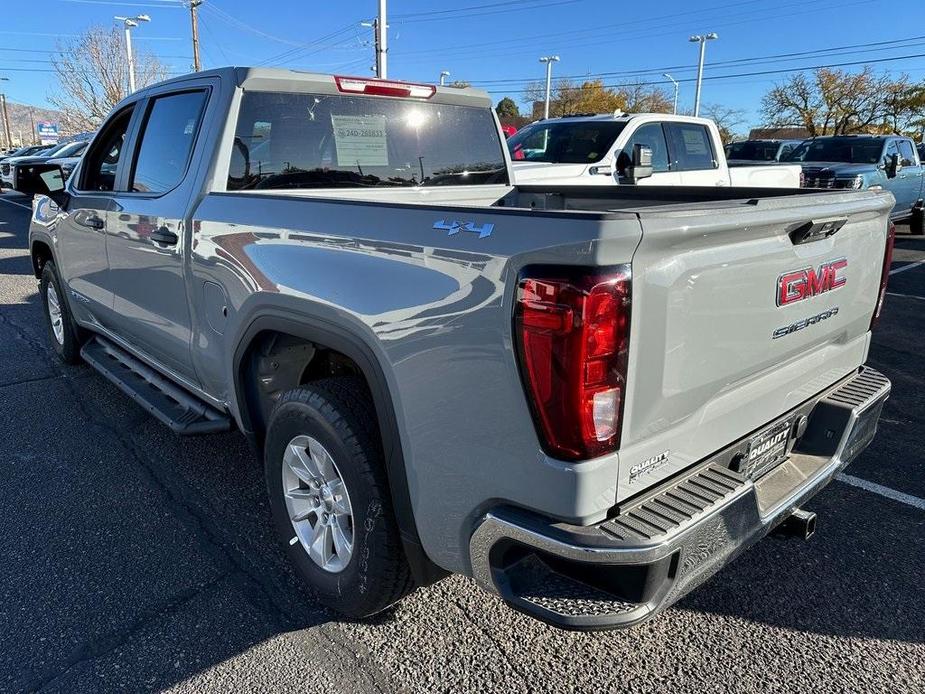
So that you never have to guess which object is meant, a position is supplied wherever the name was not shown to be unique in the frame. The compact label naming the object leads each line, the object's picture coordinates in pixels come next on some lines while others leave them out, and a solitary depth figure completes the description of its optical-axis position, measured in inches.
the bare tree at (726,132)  2391.0
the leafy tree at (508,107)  2375.7
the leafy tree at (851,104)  1820.9
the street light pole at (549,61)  2205.5
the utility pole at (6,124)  2950.1
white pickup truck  336.2
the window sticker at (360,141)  138.8
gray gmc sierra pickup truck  69.6
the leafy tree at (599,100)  2329.0
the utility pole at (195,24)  1525.6
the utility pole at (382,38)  884.6
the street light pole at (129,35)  1481.3
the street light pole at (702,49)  1849.2
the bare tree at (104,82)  1709.4
